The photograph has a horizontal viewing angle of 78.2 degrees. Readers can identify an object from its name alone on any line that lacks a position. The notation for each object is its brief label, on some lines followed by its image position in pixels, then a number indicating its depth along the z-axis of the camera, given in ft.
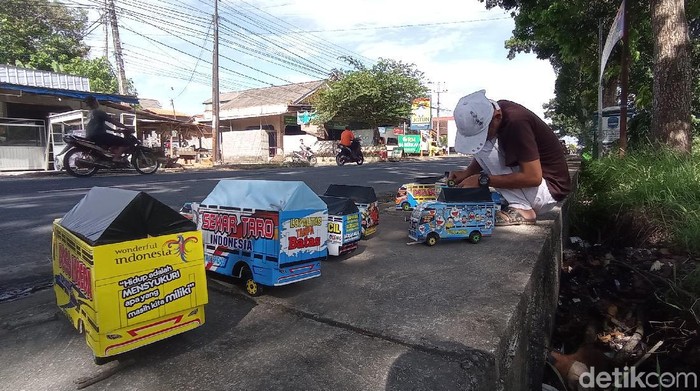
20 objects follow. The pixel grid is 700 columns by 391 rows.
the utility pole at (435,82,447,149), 167.51
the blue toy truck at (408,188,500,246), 10.14
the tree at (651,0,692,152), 19.45
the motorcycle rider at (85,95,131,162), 32.78
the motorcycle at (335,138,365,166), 57.41
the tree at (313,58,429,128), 83.20
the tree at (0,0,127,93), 79.82
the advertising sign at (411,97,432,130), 118.11
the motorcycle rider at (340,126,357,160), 57.52
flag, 22.81
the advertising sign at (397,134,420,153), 98.07
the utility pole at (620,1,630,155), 24.75
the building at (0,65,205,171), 42.98
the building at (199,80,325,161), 85.30
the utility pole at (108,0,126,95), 62.72
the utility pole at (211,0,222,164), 61.52
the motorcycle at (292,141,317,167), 65.82
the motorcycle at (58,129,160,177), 32.55
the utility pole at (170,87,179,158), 68.01
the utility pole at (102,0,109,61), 62.88
